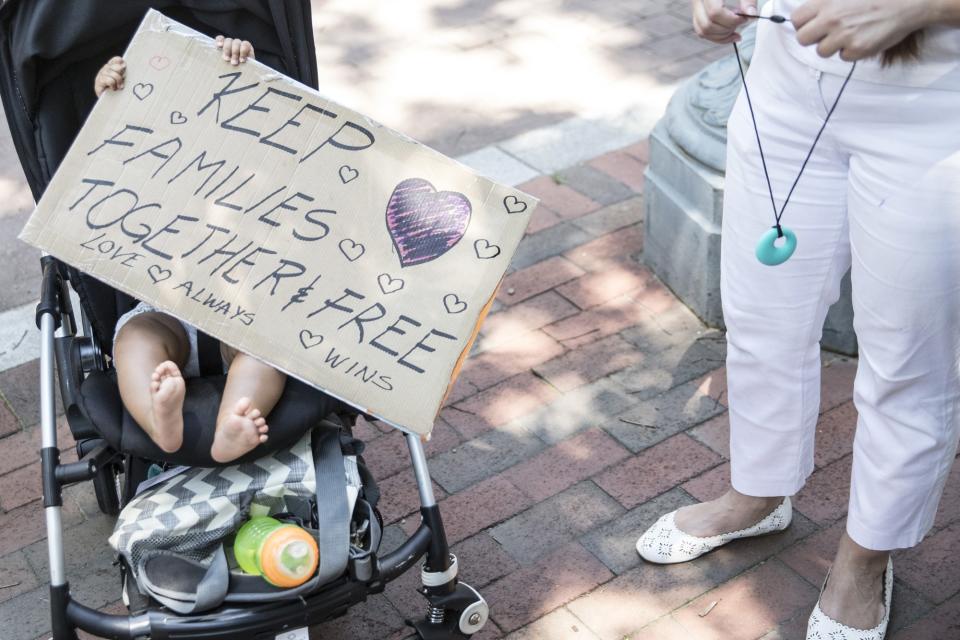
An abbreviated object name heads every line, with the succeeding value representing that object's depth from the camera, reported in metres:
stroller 2.41
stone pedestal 3.79
